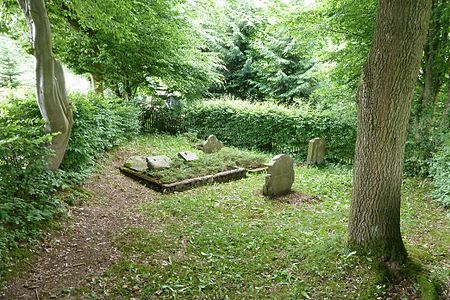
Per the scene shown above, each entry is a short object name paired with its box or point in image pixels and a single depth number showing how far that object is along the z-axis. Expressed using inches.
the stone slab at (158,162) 353.7
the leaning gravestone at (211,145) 481.4
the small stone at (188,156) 389.4
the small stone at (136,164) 352.9
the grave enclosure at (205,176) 305.7
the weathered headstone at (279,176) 304.2
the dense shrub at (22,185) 173.9
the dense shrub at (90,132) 275.9
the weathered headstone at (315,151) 466.6
